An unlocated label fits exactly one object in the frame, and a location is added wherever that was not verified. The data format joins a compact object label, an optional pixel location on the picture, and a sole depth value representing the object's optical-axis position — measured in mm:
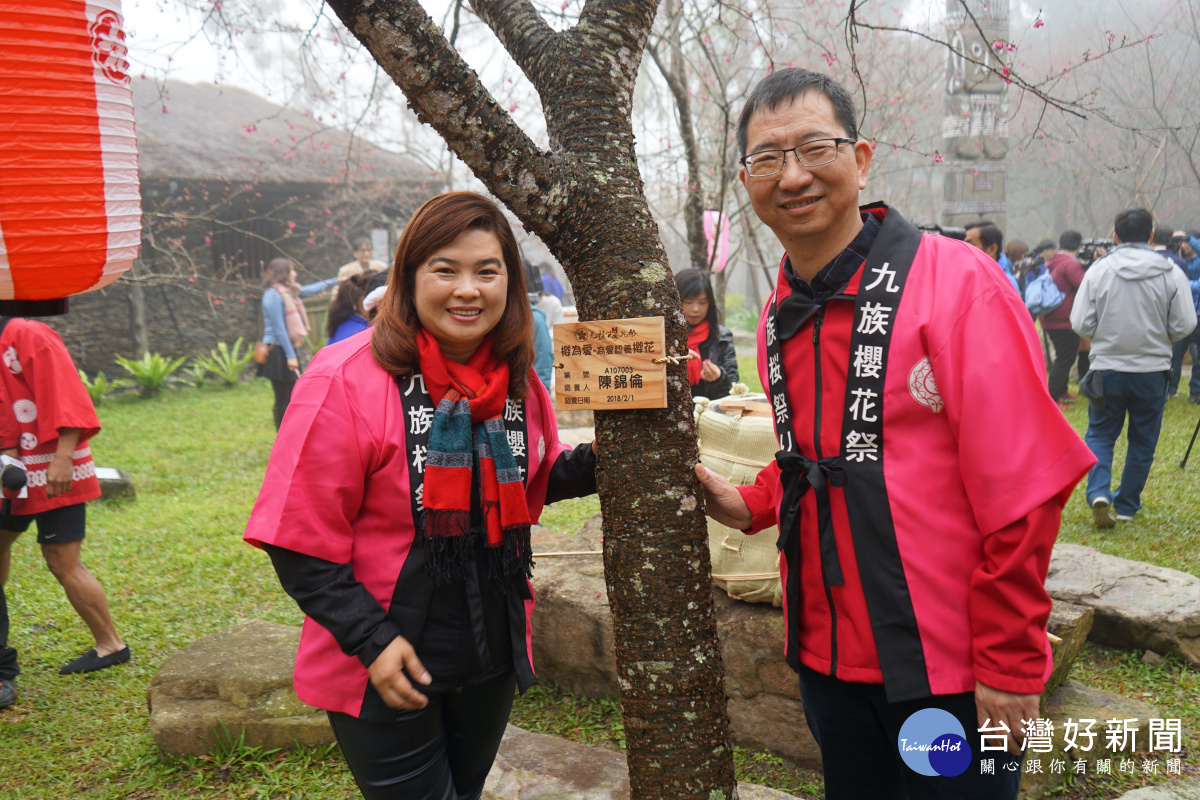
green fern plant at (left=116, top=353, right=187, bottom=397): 13305
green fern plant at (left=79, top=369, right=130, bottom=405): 12766
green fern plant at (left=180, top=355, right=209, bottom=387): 14565
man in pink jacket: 1511
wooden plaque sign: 1892
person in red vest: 3789
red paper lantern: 1751
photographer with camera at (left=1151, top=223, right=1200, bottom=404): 9049
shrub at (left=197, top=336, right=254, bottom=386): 14586
